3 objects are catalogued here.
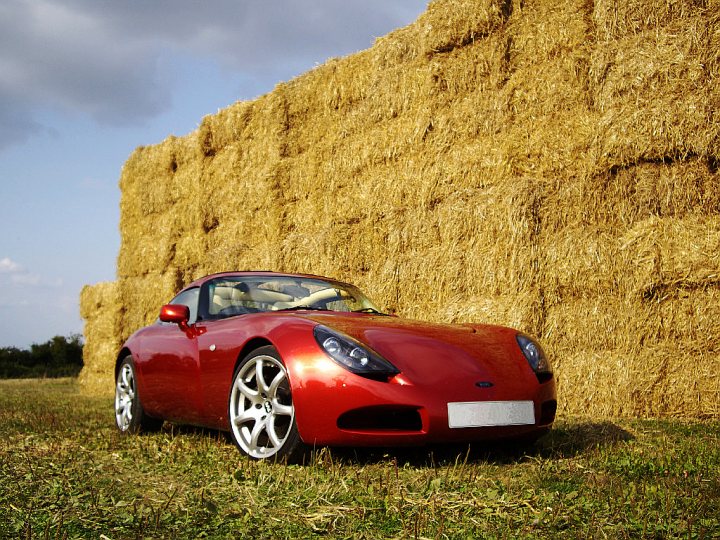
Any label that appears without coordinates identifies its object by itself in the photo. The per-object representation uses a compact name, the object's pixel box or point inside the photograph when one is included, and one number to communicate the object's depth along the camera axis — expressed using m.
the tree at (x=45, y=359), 20.75
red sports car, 4.09
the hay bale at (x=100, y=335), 13.17
